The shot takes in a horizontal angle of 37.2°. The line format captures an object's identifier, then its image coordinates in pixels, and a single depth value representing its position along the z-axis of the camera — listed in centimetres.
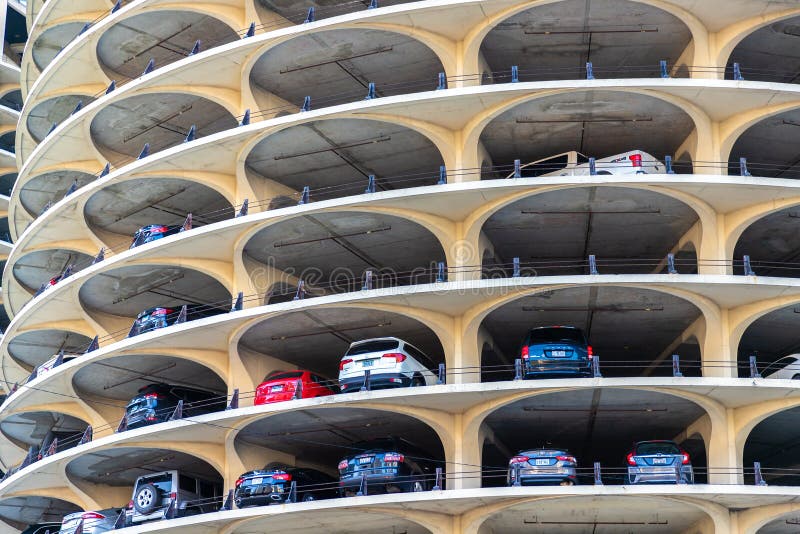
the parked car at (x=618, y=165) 3512
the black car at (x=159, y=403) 3697
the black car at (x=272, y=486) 3272
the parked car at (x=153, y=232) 4006
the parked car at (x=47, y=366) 4281
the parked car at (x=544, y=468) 3100
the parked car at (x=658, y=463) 3117
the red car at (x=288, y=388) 3475
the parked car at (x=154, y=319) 3872
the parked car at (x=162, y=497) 3522
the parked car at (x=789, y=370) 3356
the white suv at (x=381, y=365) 3312
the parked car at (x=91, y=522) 3672
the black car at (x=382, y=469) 3162
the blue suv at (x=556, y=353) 3250
